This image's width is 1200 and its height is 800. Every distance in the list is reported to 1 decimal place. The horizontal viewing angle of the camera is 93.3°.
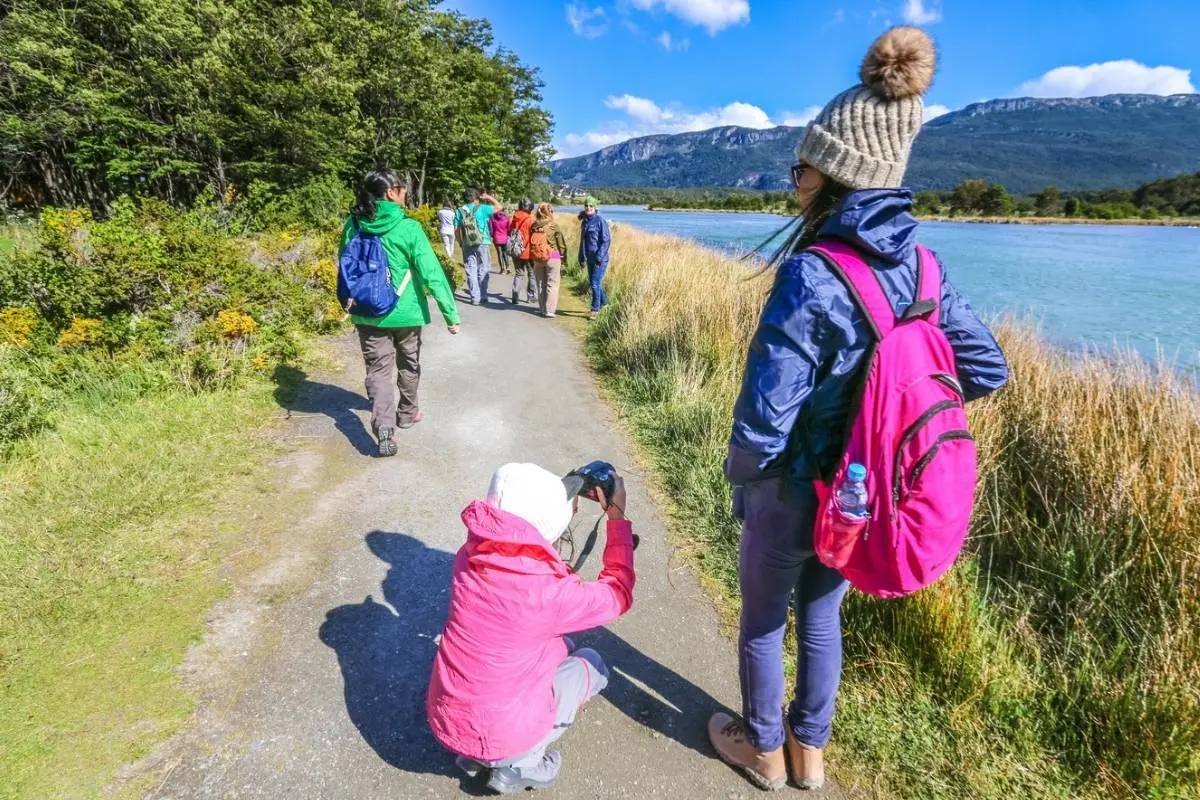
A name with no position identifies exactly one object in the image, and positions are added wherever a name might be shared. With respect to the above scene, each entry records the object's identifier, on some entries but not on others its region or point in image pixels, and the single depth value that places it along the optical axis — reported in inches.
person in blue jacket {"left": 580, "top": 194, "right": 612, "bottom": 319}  351.9
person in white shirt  486.3
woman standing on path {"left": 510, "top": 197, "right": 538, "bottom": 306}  350.6
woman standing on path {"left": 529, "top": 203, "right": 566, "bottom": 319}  337.1
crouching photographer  64.1
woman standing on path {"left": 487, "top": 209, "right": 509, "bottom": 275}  468.4
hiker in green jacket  152.6
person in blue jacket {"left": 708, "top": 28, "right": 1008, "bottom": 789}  51.9
